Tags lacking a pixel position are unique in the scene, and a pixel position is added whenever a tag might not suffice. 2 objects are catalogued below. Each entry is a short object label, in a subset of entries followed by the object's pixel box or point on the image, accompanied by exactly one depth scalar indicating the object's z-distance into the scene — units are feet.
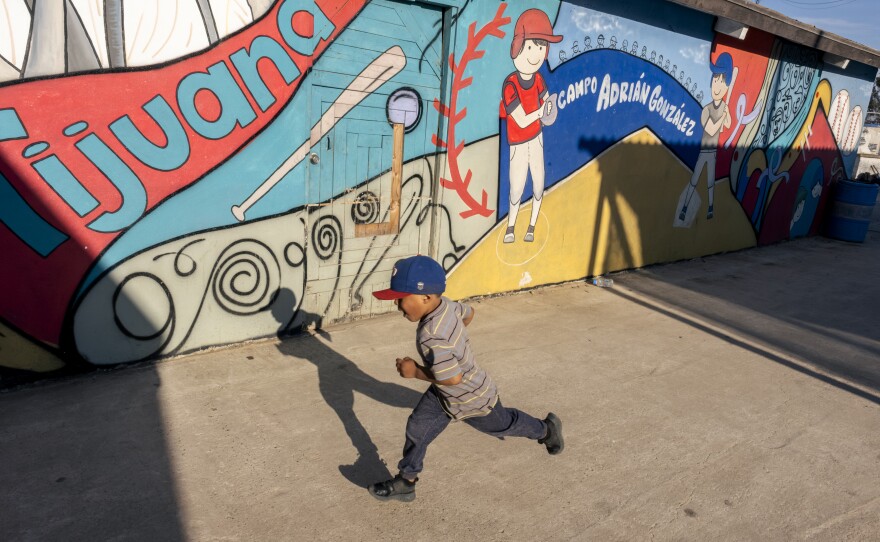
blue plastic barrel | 43.09
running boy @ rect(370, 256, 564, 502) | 10.30
